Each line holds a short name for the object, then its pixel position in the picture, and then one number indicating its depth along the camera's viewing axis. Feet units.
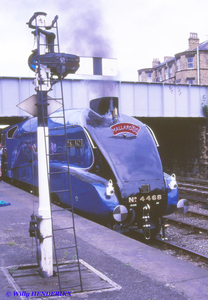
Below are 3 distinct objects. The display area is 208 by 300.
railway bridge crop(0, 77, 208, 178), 61.72
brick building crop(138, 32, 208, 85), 120.26
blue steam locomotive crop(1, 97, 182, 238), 26.11
